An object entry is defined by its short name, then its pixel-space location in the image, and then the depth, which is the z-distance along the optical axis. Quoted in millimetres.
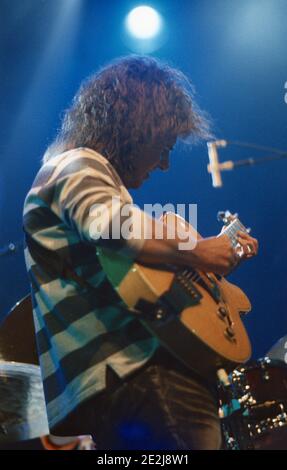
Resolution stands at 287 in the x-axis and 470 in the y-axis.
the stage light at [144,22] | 5215
